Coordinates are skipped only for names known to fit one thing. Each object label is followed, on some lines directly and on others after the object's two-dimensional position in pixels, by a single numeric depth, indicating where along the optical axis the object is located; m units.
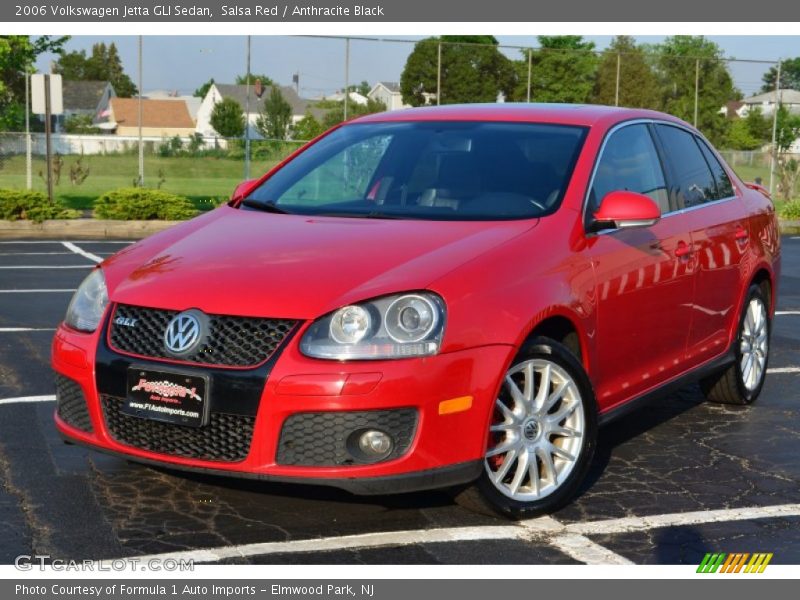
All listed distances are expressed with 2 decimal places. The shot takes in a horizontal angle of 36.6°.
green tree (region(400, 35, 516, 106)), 27.77
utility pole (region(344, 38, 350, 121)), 25.58
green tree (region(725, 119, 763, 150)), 54.48
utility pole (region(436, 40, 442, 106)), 28.07
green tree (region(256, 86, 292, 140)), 27.44
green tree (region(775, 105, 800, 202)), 30.67
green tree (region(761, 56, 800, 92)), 32.66
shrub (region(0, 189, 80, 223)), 19.08
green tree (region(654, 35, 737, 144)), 33.97
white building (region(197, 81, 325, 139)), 26.69
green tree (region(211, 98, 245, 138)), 41.47
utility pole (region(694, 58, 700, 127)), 33.54
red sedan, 4.36
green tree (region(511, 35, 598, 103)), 30.17
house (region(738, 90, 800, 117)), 51.30
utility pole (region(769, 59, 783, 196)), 30.09
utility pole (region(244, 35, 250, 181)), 25.03
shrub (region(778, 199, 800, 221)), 23.69
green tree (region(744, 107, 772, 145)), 57.16
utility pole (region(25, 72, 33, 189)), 24.74
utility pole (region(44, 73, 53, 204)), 19.95
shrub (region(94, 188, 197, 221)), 19.73
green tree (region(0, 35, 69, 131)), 29.80
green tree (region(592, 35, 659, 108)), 32.16
